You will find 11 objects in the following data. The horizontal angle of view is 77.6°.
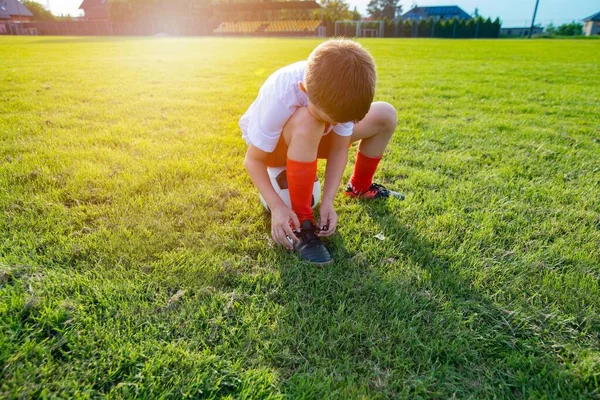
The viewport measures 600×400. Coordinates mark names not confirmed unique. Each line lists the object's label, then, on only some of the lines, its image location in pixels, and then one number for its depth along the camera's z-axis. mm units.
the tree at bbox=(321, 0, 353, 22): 47344
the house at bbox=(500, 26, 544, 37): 45825
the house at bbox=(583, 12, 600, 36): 50344
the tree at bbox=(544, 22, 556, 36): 43438
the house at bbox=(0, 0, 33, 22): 45572
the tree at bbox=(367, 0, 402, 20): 67938
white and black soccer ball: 1890
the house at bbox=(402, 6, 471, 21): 64562
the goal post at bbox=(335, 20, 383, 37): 39156
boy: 1327
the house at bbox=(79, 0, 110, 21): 53500
